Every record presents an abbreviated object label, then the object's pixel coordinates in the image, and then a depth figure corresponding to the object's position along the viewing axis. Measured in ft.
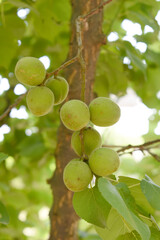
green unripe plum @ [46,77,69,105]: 1.93
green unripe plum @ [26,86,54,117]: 1.84
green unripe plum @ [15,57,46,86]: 1.83
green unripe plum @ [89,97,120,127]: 1.80
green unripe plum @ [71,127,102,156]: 1.84
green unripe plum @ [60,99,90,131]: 1.74
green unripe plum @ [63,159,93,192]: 1.68
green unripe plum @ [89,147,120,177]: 1.69
